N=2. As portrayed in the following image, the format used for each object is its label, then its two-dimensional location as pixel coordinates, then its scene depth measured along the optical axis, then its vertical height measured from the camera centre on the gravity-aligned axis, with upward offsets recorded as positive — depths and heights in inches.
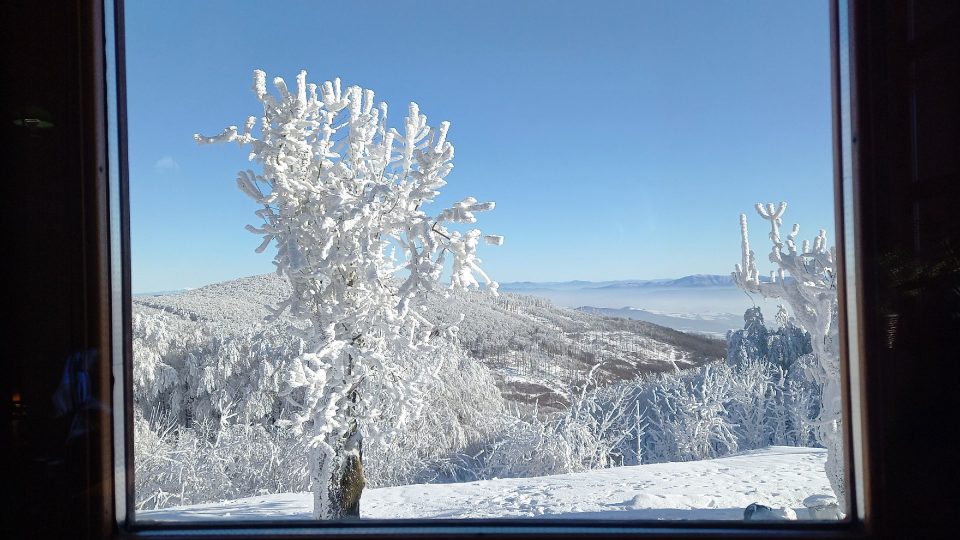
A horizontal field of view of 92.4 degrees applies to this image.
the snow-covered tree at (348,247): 85.0 +6.4
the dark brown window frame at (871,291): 22.4 -0.7
